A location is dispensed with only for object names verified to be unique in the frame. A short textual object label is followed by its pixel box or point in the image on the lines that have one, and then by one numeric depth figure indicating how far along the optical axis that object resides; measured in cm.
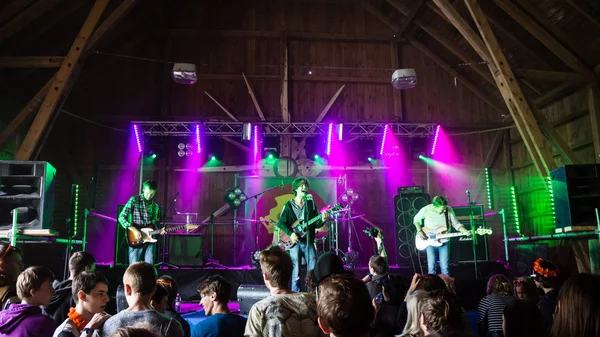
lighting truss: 1144
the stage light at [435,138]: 1181
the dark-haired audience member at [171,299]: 351
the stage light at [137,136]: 1128
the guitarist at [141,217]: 689
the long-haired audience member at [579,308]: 174
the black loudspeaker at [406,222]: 994
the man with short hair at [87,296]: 290
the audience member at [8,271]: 355
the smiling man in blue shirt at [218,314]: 297
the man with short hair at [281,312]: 256
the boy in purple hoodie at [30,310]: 281
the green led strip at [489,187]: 1244
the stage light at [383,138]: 1164
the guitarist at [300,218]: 628
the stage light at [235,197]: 1103
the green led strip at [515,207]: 1196
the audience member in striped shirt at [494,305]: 392
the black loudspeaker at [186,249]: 903
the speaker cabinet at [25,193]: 730
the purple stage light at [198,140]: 1141
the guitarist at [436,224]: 770
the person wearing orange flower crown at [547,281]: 403
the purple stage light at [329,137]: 1148
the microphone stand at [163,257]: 859
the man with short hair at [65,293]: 370
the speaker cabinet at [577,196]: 777
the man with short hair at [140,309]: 255
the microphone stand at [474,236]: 725
